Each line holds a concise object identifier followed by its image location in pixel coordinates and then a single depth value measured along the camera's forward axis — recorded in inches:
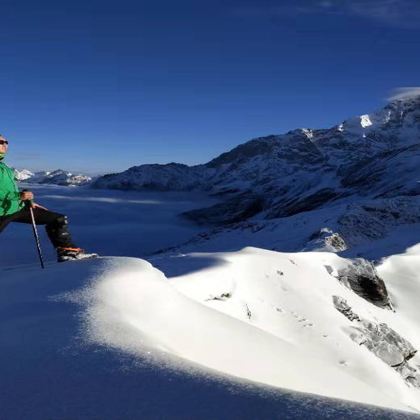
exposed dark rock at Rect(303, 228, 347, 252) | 1732.3
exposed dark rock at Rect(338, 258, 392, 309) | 922.1
